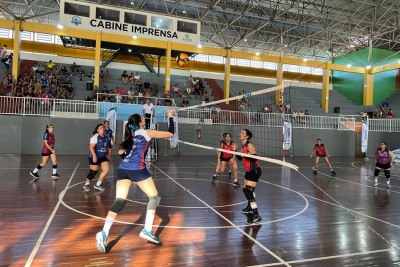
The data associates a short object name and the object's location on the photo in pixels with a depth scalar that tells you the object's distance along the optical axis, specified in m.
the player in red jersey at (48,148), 9.90
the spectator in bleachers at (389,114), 28.27
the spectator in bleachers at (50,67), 25.50
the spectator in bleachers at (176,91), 26.06
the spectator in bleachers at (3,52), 25.12
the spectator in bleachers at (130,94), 21.12
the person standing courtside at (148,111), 16.83
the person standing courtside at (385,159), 11.05
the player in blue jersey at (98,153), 8.45
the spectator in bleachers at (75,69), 26.61
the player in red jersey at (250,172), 6.50
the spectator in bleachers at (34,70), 23.08
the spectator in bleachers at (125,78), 26.78
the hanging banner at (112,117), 16.98
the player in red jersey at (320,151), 14.03
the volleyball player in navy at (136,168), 4.77
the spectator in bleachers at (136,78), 27.08
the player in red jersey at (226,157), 10.22
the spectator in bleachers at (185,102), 23.50
